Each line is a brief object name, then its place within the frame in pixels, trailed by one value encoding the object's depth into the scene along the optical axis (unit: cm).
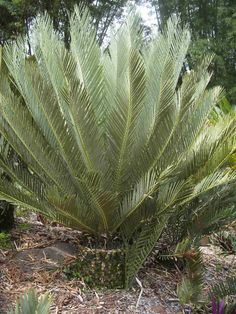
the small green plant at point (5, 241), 317
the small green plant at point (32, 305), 148
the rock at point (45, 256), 295
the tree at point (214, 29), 1616
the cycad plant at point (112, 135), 274
